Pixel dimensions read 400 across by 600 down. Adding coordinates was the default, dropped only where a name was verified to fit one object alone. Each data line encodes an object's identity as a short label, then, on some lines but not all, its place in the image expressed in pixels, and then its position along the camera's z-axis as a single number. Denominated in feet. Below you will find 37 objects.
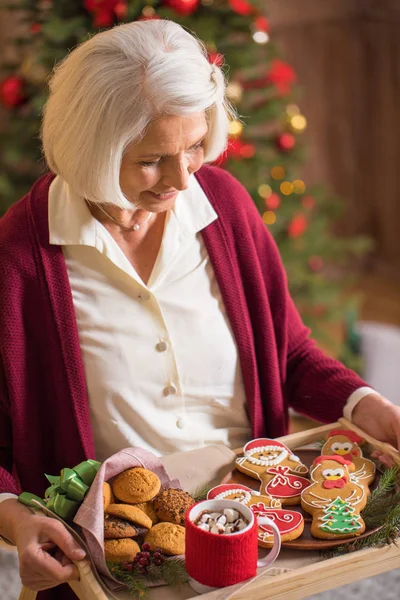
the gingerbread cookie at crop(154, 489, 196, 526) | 3.84
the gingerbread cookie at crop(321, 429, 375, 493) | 4.17
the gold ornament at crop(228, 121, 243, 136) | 8.46
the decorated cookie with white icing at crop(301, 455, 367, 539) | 3.75
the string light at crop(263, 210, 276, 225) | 9.39
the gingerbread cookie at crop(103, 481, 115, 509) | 3.84
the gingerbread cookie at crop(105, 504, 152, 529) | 3.79
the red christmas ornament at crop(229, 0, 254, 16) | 8.48
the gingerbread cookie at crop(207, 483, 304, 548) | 3.73
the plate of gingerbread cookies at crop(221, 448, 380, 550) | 3.70
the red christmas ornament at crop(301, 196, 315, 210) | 10.11
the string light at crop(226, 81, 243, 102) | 8.59
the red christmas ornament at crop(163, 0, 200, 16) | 8.05
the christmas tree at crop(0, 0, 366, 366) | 8.25
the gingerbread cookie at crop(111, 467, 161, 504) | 3.88
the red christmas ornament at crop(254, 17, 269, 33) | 8.76
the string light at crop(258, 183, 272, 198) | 9.30
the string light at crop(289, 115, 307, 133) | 9.59
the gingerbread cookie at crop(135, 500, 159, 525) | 3.89
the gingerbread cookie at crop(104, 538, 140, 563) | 3.64
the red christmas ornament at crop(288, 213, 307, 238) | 9.75
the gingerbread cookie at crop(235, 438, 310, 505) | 4.11
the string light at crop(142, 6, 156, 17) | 8.05
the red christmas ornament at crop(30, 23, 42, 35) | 8.55
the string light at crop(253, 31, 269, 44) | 8.77
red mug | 3.42
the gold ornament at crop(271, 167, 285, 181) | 9.79
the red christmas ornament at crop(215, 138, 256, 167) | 8.93
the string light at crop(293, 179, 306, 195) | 10.00
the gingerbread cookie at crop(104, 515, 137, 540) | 3.70
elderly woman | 4.24
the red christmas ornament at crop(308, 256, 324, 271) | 10.64
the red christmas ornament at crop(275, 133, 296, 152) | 9.61
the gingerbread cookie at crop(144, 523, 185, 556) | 3.69
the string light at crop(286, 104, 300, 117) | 9.65
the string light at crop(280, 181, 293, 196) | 9.79
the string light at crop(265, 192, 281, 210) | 9.37
